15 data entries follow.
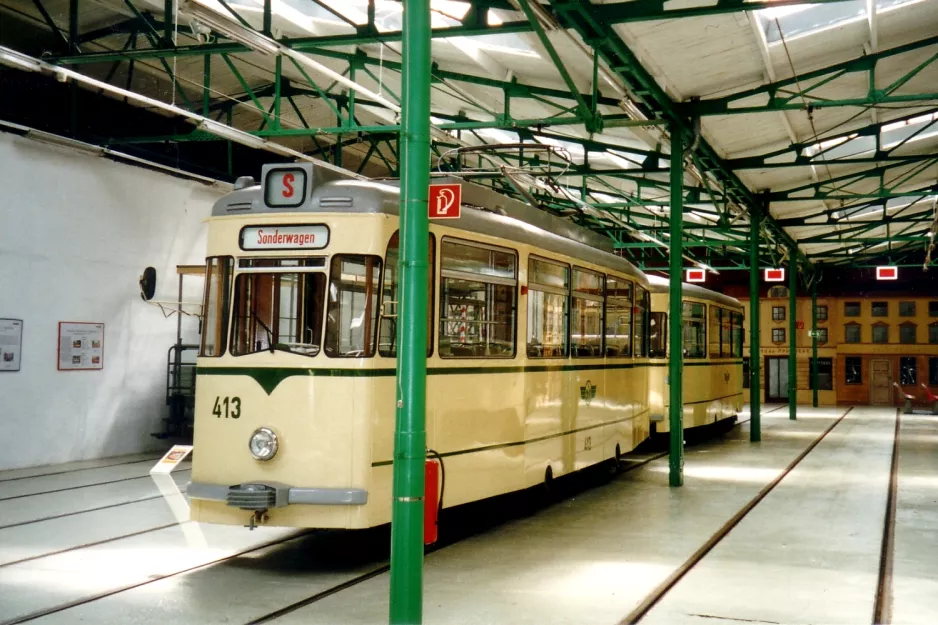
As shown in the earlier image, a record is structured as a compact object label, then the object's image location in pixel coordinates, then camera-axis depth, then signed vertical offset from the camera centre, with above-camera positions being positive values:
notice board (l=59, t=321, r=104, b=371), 13.77 +0.14
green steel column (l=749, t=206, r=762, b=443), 18.14 +0.48
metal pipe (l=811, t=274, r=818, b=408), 31.36 +1.27
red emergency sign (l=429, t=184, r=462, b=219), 5.93 +0.98
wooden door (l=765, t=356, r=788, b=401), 37.59 -0.45
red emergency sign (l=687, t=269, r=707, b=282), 27.34 +2.53
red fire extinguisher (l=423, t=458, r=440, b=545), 5.43 -0.77
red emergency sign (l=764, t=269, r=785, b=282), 25.60 +2.40
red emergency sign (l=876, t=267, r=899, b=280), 27.79 +2.70
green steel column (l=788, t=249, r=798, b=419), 25.80 +0.64
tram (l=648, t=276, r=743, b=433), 16.30 +0.19
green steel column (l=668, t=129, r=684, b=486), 12.16 +0.26
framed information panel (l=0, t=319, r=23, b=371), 12.80 +0.15
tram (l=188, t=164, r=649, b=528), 6.90 +0.04
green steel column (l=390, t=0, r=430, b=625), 5.25 +0.41
